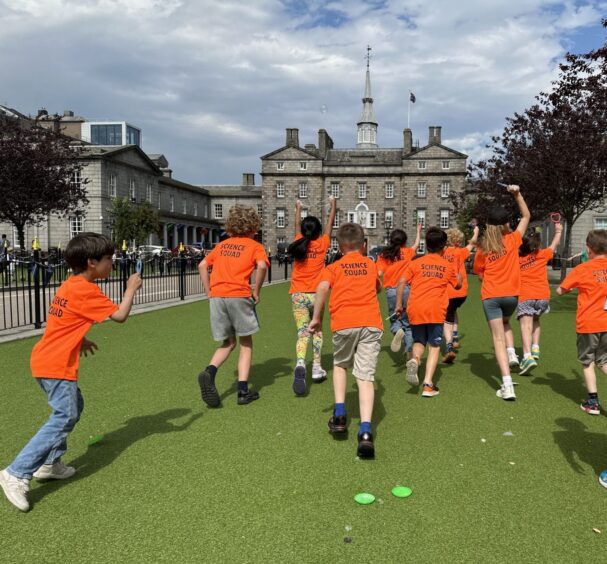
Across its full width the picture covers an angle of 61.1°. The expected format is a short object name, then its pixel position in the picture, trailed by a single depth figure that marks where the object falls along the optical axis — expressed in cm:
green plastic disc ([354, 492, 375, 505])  298
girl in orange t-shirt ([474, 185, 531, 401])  519
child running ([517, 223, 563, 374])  636
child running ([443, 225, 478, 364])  677
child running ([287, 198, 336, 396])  550
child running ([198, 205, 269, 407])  477
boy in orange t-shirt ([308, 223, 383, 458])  392
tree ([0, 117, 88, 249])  2439
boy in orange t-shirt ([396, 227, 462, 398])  522
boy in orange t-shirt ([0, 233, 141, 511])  304
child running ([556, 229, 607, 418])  432
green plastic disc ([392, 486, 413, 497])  306
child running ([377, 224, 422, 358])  676
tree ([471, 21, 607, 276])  1467
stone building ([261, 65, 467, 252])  6681
